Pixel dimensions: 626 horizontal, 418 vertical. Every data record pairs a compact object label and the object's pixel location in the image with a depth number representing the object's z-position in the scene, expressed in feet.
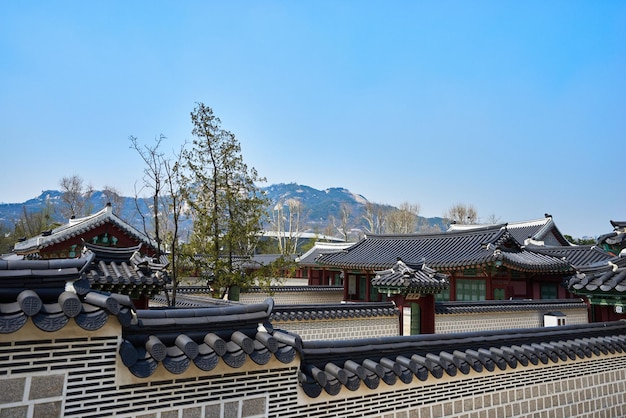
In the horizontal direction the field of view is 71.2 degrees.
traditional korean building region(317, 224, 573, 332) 71.61
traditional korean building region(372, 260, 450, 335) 49.01
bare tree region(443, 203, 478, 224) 199.89
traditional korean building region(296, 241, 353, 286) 125.29
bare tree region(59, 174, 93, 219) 157.69
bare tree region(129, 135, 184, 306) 44.60
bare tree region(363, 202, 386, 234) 187.44
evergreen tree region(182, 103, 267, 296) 50.80
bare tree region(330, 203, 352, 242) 192.34
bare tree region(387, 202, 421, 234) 178.29
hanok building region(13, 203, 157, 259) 77.25
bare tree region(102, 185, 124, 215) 160.07
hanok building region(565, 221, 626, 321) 23.09
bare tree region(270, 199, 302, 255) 173.23
